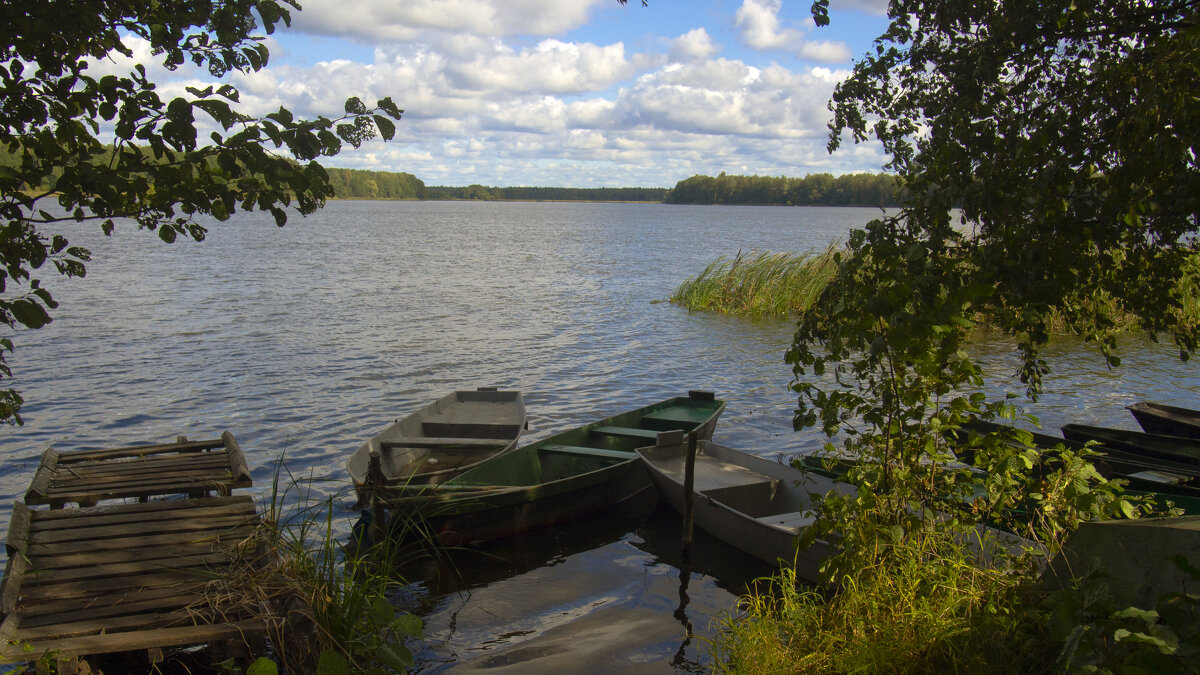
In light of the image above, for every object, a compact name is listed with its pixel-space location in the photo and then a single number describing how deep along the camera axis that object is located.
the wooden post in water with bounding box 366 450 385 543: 8.98
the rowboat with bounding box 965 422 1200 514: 9.11
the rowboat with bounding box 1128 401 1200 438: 12.31
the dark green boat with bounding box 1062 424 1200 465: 11.12
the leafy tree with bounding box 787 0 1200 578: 4.71
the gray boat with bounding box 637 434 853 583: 9.31
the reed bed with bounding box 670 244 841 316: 26.97
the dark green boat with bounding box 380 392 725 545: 9.68
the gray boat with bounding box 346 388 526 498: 10.82
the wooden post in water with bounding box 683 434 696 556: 9.81
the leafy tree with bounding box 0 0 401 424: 3.77
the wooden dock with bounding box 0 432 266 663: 5.95
